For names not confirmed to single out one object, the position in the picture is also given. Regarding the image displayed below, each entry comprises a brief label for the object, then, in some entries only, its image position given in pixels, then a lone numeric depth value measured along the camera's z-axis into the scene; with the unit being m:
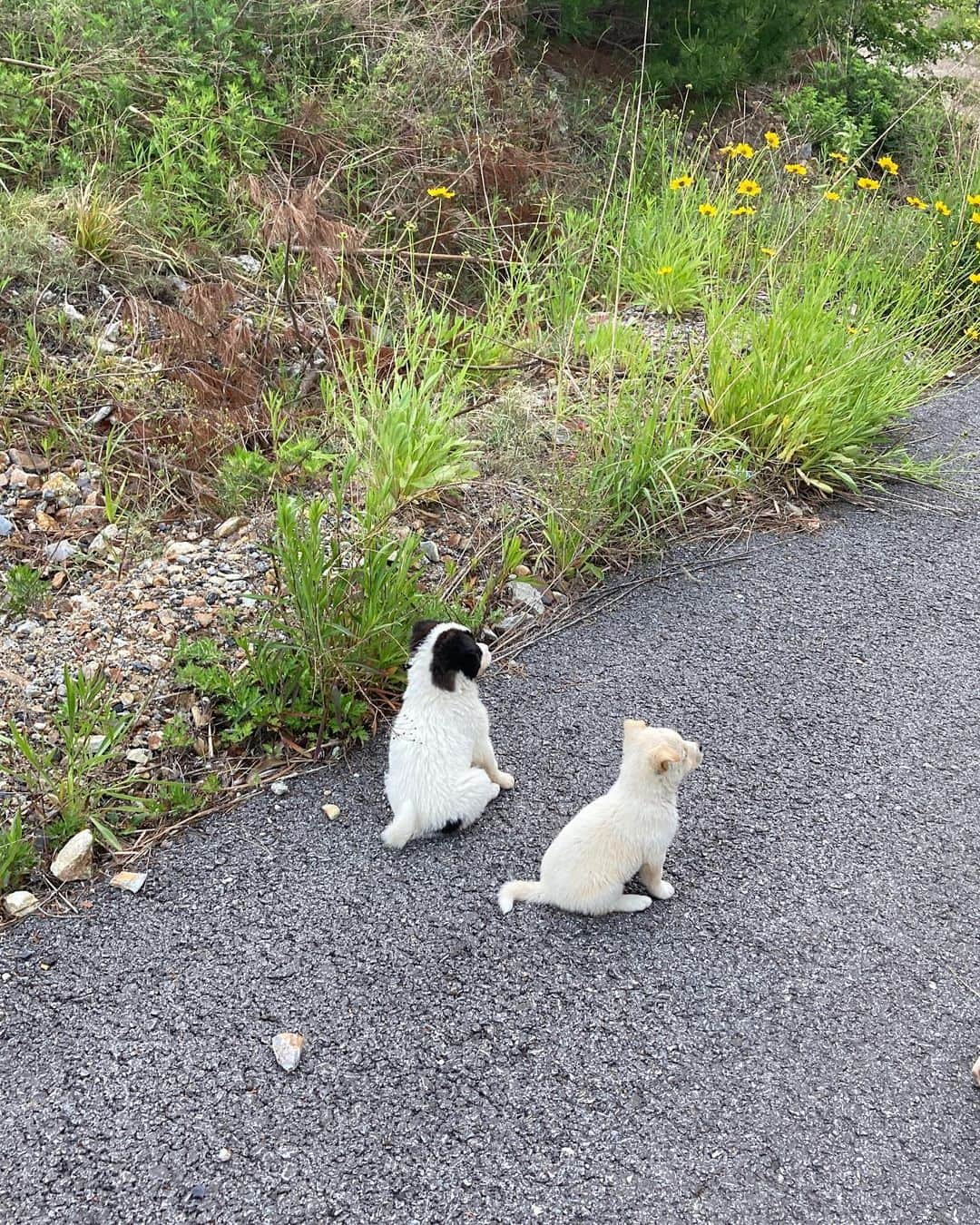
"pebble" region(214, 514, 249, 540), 3.70
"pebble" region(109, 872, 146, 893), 2.64
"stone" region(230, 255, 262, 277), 4.87
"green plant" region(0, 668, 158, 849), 2.72
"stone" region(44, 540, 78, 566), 3.57
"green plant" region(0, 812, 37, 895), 2.57
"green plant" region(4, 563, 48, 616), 3.31
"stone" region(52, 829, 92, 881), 2.64
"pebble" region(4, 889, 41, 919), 2.58
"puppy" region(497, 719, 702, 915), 2.45
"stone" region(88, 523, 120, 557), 3.59
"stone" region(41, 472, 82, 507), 3.82
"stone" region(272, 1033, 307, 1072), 2.23
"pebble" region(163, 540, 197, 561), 3.57
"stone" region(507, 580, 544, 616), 3.68
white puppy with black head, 2.68
